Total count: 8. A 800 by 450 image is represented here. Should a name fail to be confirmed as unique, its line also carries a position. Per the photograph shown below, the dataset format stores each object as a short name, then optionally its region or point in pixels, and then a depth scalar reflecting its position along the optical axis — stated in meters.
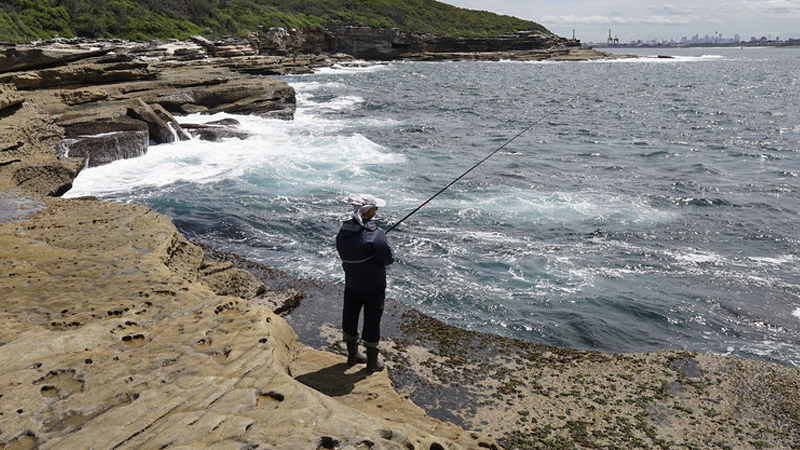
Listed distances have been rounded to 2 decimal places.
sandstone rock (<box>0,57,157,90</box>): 20.64
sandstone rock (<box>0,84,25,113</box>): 16.05
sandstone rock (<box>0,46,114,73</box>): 21.05
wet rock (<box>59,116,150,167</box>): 17.44
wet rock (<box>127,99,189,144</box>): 20.59
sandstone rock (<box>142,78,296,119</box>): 25.92
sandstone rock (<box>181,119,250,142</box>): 22.56
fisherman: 5.60
